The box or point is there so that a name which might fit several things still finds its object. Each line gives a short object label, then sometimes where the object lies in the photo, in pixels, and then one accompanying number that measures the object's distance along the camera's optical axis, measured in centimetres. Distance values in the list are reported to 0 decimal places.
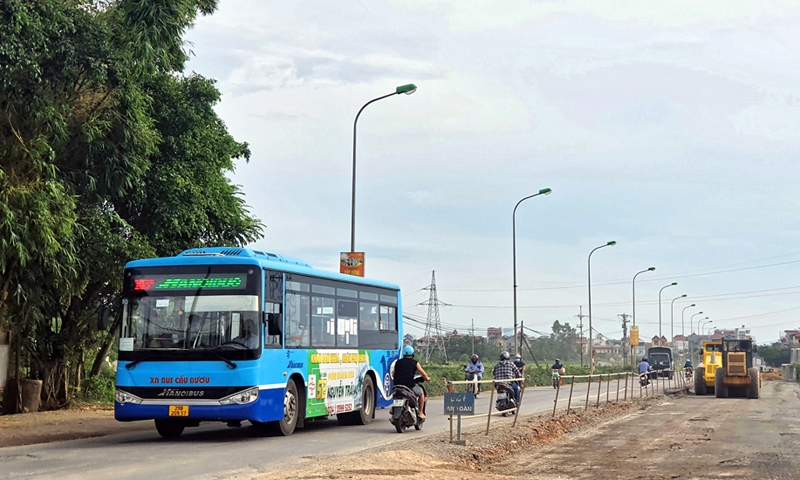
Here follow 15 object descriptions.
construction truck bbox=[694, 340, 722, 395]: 4269
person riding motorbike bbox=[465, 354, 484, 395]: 2983
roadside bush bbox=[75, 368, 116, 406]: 2719
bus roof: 1698
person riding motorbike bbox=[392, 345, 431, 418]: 1898
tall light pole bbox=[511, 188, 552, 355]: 4438
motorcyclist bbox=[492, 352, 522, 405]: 2284
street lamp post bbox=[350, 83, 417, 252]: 2850
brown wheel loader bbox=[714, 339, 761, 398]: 3928
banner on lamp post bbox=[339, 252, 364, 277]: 2803
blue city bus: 1639
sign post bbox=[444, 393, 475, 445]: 1658
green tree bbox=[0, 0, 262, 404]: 1875
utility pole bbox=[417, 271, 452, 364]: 9156
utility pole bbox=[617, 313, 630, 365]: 10778
